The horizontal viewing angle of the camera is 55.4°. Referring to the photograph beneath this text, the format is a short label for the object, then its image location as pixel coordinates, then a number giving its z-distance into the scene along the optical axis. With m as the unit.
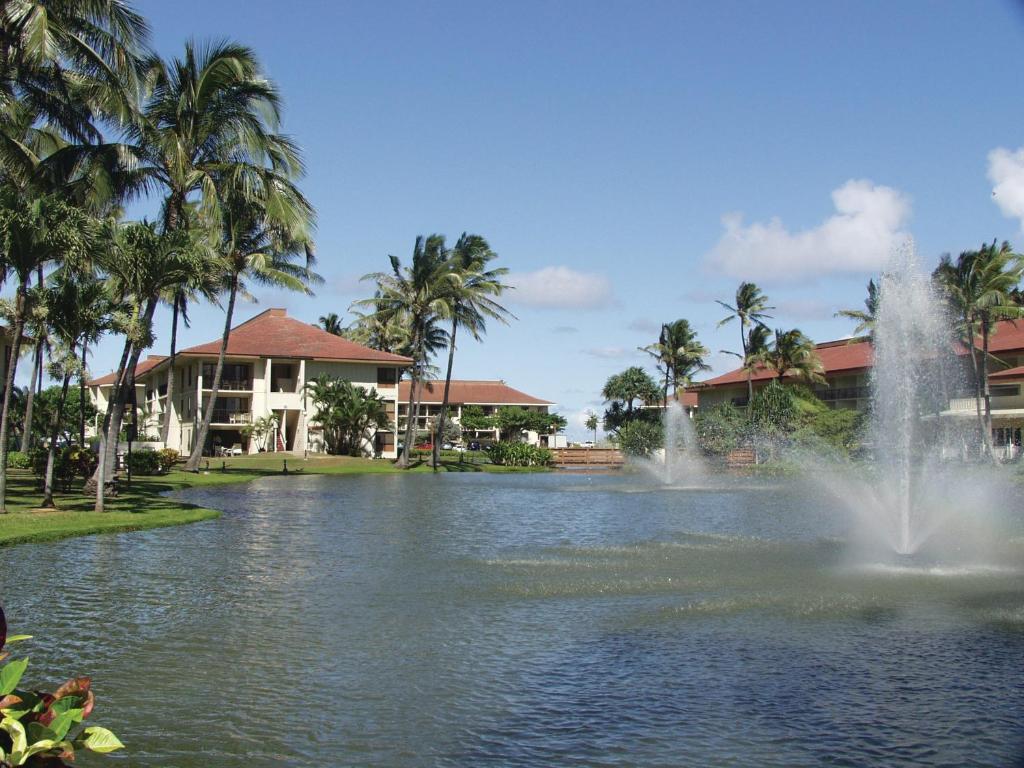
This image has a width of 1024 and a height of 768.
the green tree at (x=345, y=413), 59.25
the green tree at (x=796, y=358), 65.88
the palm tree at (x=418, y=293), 57.88
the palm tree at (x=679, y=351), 75.19
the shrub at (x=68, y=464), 29.33
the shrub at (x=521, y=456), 64.56
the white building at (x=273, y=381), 61.81
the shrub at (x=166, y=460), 42.62
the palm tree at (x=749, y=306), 70.44
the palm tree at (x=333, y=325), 92.19
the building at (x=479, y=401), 99.56
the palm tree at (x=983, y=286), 46.88
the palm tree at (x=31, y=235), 20.62
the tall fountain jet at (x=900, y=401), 20.34
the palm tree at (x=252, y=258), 42.97
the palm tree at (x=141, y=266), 23.92
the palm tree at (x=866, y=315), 60.75
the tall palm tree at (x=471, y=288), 59.66
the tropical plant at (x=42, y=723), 4.04
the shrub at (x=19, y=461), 44.81
